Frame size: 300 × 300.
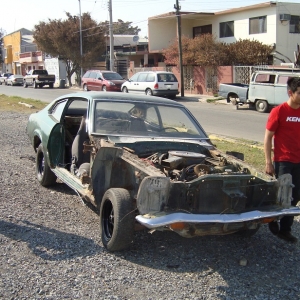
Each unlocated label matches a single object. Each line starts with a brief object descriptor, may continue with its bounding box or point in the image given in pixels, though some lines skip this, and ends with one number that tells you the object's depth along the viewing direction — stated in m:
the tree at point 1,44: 72.09
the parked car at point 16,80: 49.09
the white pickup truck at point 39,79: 41.69
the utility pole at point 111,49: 37.34
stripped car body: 4.12
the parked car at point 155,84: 26.04
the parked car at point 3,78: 53.52
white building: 30.91
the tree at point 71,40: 44.50
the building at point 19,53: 64.06
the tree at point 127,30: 97.56
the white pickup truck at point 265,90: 19.31
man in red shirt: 4.79
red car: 29.36
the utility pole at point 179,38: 28.91
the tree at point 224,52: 30.58
